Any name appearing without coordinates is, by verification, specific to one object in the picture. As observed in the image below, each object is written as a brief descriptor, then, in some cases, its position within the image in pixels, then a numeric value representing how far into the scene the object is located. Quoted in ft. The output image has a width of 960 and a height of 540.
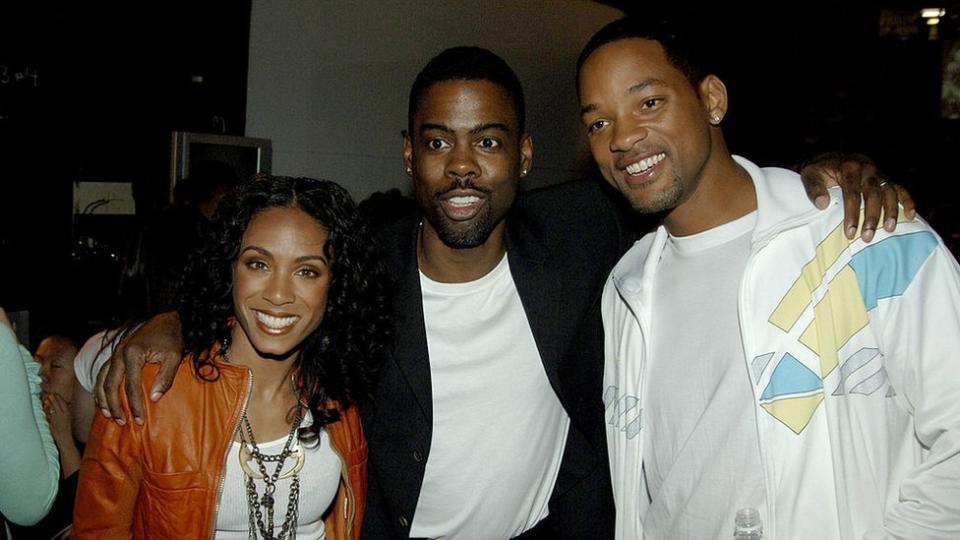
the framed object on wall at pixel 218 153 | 15.81
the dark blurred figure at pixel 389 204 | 13.98
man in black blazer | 7.34
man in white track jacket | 5.10
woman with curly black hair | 6.07
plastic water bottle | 5.21
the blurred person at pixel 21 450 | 5.20
